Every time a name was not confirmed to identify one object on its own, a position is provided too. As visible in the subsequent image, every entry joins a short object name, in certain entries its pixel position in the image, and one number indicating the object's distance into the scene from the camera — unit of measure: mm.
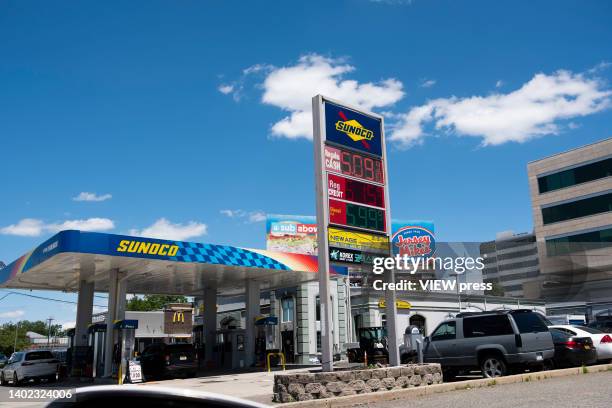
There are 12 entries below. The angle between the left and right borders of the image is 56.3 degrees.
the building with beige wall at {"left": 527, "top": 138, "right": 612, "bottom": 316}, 50094
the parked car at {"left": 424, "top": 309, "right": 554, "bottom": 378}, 15555
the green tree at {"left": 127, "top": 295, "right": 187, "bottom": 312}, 109875
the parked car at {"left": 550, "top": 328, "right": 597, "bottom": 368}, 17031
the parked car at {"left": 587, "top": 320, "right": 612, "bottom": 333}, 26523
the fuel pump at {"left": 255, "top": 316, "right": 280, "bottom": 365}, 29516
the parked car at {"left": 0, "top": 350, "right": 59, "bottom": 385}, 25281
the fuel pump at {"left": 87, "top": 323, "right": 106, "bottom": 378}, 28016
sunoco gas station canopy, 21969
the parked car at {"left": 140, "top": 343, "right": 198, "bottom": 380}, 25219
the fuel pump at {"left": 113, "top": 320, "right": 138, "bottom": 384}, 23859
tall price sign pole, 15703
